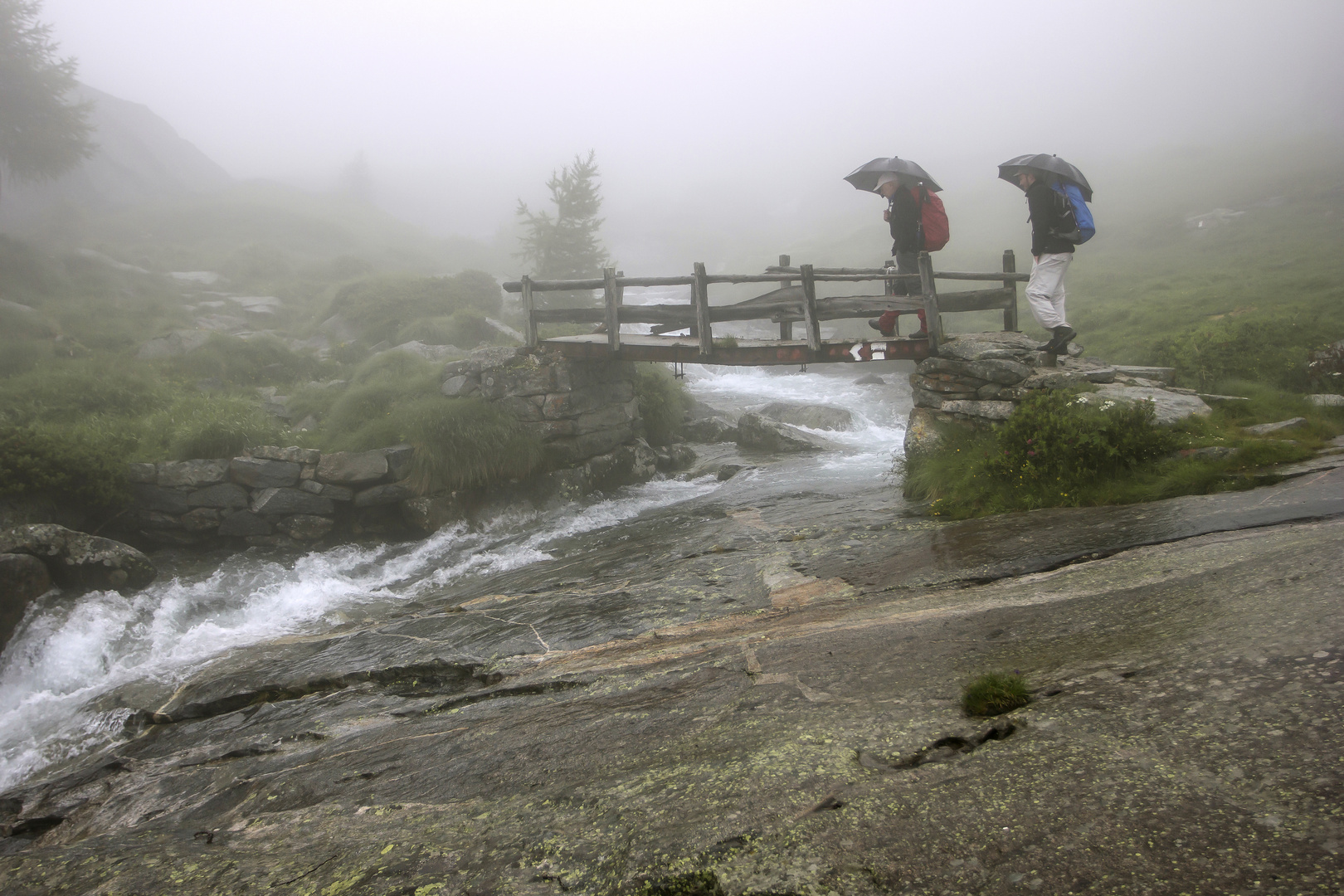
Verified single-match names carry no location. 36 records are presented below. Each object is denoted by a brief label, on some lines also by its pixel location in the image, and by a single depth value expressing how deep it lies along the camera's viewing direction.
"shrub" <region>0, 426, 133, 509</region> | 9.05
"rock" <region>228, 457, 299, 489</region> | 10.75
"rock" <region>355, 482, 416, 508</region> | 11.25
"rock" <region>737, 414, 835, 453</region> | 16.00
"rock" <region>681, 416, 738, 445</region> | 17.44
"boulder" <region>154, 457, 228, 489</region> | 10.45
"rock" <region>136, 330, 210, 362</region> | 18.30
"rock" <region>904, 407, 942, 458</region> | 9.56
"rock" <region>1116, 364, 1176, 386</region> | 8.80
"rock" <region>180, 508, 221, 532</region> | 10.48
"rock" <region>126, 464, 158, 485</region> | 10.34
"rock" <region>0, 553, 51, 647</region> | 7.73
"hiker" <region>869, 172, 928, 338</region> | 9.94
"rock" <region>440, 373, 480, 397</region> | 12.99
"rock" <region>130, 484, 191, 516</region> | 10.36
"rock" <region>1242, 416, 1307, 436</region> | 7.04
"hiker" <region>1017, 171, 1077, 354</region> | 8.34
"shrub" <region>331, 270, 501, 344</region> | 24.45
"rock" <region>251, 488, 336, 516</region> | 10.76
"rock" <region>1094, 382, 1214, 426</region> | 7.23
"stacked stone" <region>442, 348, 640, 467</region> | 12.77
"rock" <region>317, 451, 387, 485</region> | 11.09
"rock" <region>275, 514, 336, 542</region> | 10.84
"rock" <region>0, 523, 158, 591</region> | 8.37
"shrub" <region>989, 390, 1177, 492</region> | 6.98
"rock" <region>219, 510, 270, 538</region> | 10.66
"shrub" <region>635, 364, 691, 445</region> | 16.28
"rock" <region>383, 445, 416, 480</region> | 11.38
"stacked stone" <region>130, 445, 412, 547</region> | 10.44
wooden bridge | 10.16
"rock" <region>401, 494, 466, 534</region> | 11.38
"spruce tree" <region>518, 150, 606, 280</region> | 31.14
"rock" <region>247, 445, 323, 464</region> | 10.97
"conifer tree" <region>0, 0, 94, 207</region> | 25.98
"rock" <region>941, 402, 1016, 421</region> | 8.60
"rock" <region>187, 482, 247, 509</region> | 10.52
